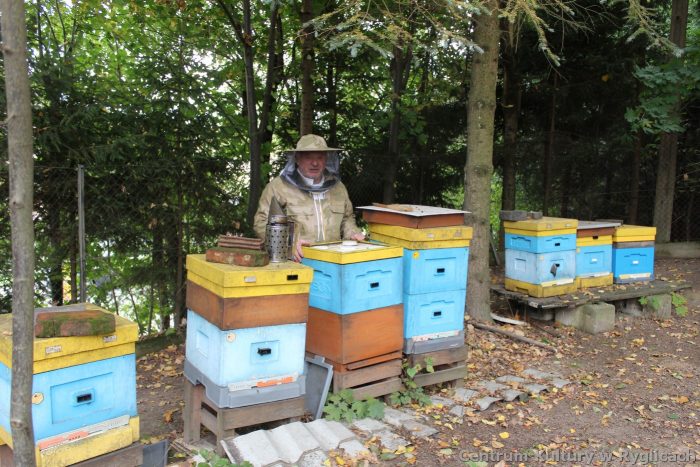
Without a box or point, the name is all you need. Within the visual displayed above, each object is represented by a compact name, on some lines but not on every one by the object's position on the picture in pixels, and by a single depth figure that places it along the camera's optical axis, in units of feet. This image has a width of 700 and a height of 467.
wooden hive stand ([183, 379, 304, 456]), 10.07
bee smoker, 11.30
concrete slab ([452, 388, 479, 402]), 13.71
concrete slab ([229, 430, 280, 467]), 9.55
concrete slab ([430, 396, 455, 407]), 13.35
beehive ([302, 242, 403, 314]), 11.55
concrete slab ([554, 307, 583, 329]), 20.07
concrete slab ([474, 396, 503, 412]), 13.28
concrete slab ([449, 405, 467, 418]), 12.86
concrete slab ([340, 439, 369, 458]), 10.31
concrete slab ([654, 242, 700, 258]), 30.07
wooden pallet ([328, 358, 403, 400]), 11.92
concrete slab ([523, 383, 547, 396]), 14.40
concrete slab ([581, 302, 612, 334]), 19.71
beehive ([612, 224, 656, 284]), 21.13
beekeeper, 14.32
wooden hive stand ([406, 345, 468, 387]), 13.50
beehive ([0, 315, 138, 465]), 8.14
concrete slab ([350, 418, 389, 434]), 11.42
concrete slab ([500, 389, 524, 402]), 13.79
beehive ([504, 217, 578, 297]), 18.86
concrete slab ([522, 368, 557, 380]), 15.53
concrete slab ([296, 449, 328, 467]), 9.74
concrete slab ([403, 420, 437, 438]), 11.60
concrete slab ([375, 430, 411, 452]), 10.82
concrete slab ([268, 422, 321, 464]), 9.82
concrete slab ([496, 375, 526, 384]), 14.93
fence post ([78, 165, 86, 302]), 14.92
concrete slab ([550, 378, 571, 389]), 14.96
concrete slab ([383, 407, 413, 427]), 12.06
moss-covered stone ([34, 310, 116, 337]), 8.20
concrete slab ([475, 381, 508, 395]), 14.25
